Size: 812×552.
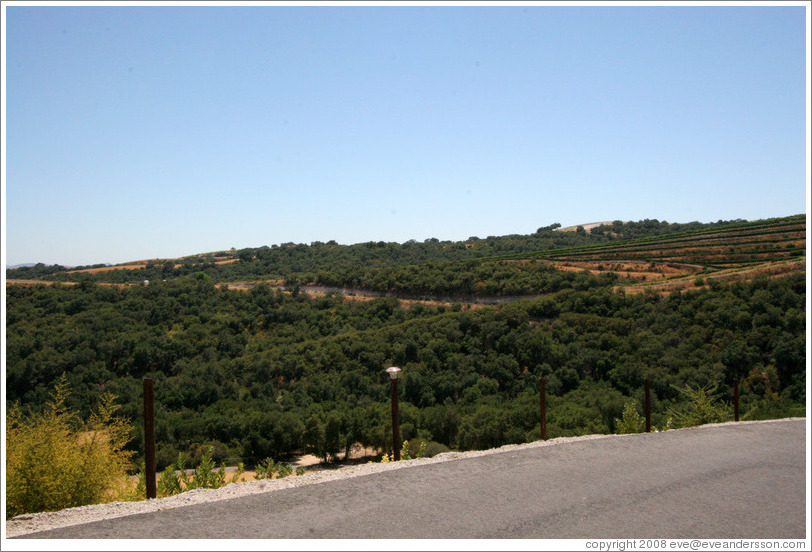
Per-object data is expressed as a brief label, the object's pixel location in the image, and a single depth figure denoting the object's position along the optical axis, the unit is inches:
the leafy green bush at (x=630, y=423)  426.0
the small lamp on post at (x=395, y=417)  267.4
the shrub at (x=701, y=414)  474.0
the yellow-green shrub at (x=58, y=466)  208.1
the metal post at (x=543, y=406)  320.1
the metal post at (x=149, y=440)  203.3
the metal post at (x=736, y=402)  535.8
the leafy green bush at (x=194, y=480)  244.8
